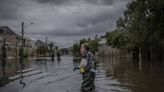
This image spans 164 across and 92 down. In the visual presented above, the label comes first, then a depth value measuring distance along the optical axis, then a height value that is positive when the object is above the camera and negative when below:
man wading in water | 6.71 -0.56
